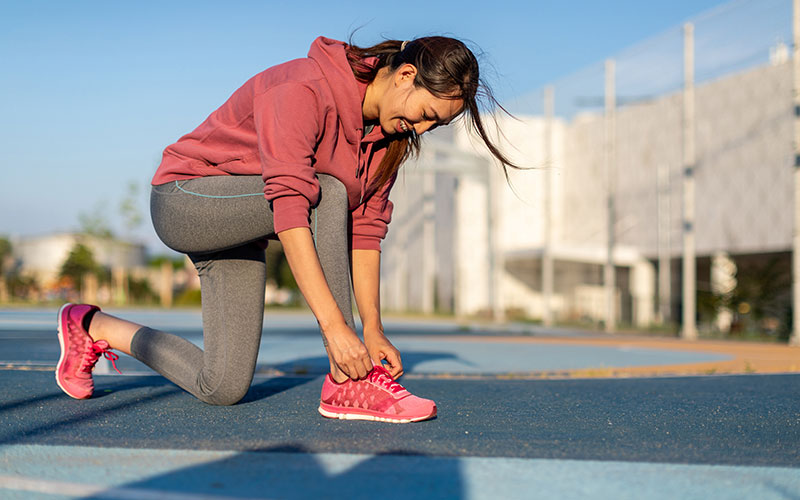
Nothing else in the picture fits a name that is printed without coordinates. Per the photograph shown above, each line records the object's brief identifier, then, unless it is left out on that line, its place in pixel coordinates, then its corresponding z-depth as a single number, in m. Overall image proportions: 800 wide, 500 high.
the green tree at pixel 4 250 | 43.46
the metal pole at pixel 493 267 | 20.34
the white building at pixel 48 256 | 30.67
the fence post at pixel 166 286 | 25.28
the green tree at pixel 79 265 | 28.41
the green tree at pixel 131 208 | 26.83
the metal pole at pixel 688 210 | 12.46
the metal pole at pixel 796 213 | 9.80
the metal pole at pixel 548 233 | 18.05
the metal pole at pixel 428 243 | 26.28
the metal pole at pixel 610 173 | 15.76
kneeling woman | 2.11
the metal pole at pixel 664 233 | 23.52
